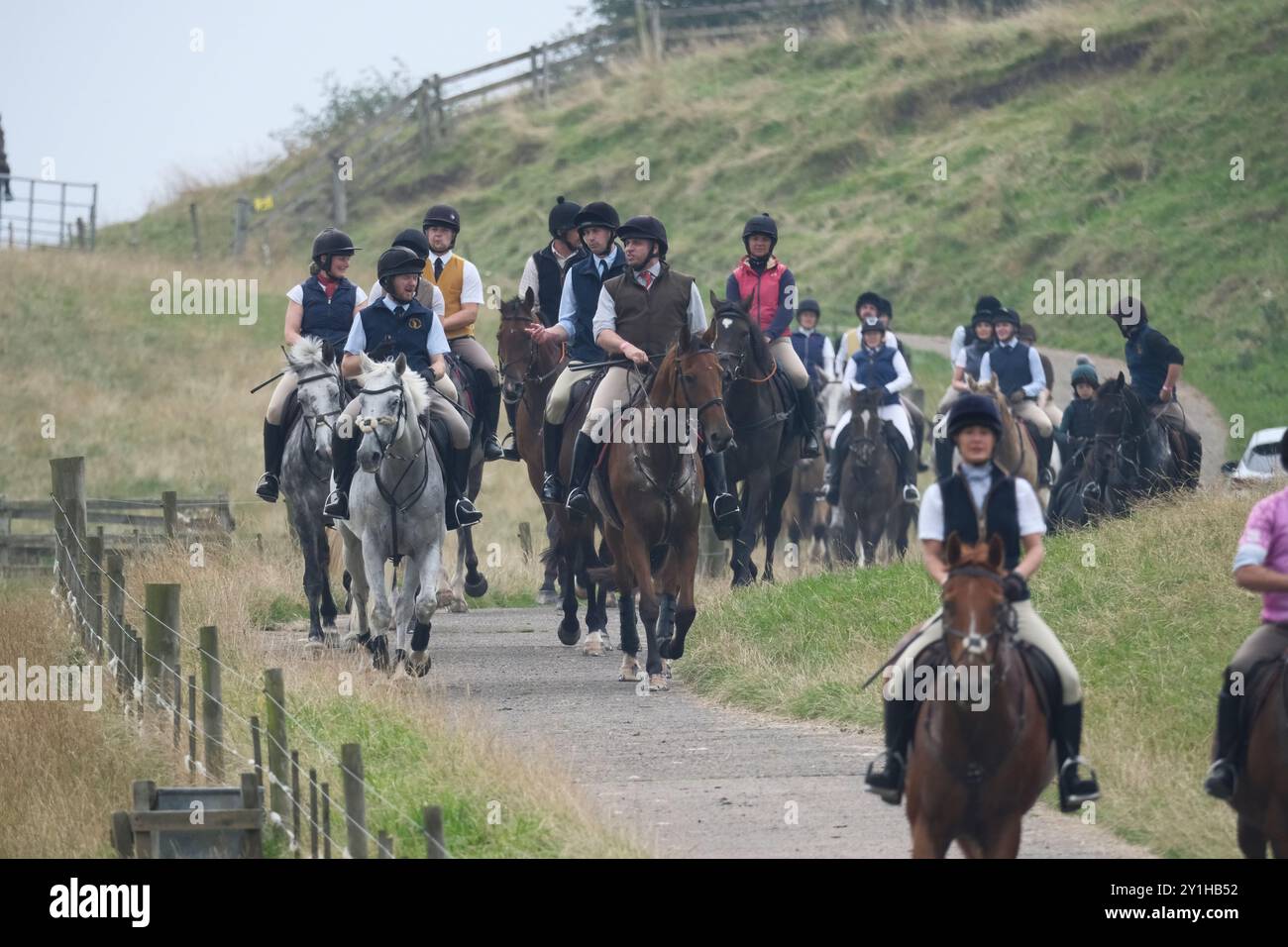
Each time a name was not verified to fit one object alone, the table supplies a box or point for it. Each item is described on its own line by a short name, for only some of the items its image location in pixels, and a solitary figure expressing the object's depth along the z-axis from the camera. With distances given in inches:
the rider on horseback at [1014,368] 896.9
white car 965.2
